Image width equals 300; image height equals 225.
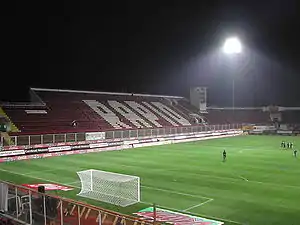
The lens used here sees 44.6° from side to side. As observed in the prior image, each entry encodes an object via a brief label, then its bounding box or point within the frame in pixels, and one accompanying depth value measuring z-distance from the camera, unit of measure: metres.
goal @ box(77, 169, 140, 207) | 16.83
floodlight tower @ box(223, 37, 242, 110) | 55.88
